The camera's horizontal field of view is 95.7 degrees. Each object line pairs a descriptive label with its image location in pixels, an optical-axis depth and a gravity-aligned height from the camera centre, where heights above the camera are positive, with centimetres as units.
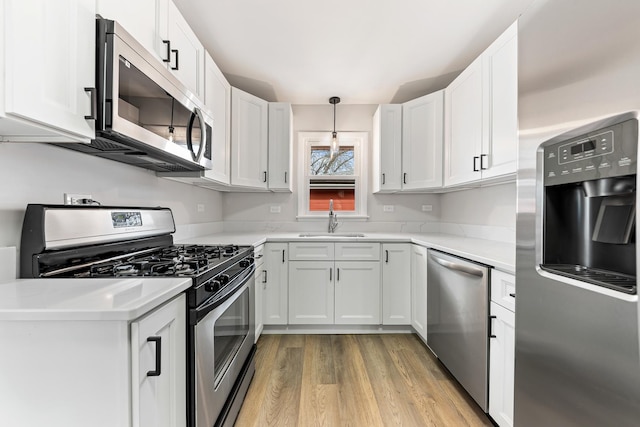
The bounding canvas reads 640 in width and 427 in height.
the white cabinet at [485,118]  172 +68
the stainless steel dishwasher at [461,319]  158 -66
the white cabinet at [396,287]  269 -68
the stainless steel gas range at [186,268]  109 -23
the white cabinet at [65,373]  73 -41
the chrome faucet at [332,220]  329 -8
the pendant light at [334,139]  295 +76
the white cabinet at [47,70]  75 +41
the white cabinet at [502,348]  138 -67
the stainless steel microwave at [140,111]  102 +44
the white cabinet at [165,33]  114 +86
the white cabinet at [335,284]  269 -66
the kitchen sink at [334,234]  304 -23
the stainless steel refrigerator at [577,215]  68 +0
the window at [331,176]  340 +44
